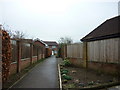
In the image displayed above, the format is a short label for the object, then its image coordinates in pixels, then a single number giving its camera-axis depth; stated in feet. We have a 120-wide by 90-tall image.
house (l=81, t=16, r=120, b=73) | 23.38
